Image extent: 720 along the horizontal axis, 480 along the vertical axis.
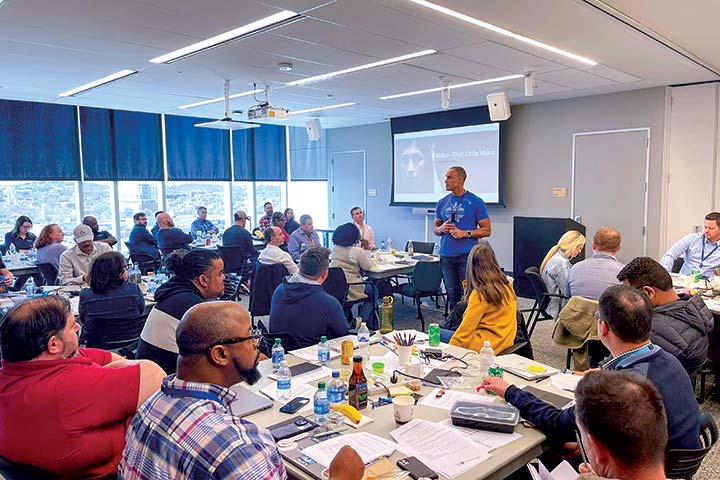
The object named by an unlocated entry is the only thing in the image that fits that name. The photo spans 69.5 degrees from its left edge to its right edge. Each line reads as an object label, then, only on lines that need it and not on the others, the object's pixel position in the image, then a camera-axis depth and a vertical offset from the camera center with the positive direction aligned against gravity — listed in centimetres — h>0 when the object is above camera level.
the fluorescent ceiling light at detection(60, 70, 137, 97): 588 +140
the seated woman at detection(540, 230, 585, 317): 494 -72
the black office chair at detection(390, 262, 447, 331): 604 -102
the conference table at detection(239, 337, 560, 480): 179 -93
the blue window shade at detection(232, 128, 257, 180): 1091 +84
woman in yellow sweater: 324 -75
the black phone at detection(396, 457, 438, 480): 173 -93
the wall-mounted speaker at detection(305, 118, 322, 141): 952 +122
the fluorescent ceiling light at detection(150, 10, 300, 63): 392 +134
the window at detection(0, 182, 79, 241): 834 -12
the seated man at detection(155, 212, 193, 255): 779 -67
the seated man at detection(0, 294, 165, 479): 173 -70
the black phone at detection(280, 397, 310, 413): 222 -91
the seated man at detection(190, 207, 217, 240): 959 -56
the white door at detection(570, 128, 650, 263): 725 +12
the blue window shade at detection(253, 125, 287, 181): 1127 +92
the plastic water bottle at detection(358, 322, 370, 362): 295 -89
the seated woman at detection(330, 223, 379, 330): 577 -74
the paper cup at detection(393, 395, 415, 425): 210 -87
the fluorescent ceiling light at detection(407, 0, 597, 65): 366 +133
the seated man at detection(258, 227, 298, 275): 551 -64
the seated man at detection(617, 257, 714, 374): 281 -69
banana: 212 -90
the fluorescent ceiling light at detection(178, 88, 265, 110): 689 +141
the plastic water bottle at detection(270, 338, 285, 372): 279 -87
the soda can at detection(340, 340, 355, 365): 280 -85
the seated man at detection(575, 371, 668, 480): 134 -62
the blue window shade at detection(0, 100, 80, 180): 808 +88
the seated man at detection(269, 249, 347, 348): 334 -74
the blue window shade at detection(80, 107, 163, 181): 895 +91
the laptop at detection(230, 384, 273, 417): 221 -91
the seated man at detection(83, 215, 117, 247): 727 -56
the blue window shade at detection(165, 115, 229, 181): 993 +88
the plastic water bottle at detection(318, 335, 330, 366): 287 -89
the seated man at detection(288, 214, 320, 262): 743 -64
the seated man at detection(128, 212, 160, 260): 769 -69
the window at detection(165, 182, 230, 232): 1012 -11
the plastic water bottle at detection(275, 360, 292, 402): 237 -89
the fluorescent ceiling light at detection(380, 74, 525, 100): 626 +138
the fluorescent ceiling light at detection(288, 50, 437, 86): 505 +136
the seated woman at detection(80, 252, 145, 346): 373 -67
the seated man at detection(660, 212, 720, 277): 505 -61
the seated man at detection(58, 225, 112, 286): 525 -64
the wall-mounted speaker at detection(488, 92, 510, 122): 714 +121
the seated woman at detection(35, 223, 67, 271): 581 -56
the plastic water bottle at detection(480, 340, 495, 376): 263 -85
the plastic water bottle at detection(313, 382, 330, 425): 214 -89
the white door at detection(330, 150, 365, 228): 1121 +22
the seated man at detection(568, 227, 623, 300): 399 -61
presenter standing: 568 -40
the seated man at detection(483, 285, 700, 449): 196 -71
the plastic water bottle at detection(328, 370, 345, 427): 231 -88
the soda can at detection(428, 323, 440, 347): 305 -84
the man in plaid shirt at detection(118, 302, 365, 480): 137 -62
